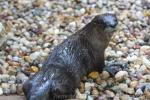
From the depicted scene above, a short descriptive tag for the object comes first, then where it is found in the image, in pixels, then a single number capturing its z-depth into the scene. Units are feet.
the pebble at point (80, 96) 12.24
